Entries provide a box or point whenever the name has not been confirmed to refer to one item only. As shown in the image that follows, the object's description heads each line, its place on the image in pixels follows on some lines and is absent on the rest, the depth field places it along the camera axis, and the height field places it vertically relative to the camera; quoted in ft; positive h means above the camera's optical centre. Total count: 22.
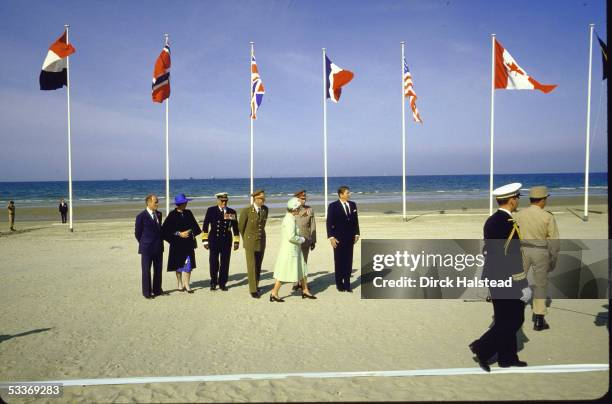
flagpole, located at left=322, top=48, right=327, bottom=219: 66.42 +9.92
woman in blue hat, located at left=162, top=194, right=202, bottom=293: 25.49 -3.41
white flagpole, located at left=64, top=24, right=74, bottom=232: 54.44 +6.56
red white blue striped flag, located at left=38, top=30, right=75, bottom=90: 50.72 +15.77
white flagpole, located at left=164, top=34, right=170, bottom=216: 59.57 +2.83
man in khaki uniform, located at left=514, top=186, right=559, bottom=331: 16.88 -2.42
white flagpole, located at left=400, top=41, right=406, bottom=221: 66.74 +6.70
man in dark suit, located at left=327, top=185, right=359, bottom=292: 26.00 -3.28
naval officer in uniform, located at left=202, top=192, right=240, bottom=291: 26.18 -3.39
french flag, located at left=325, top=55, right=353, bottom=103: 58.54 +15.27
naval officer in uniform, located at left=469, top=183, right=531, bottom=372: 13.58 -3.31
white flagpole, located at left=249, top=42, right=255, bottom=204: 60.06 +13.87
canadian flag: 48.21 +13.31
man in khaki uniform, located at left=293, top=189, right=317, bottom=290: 26.76 -2.75
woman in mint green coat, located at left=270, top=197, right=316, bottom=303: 23.16 -4.02
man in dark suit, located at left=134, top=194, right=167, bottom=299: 24.54 -3.36
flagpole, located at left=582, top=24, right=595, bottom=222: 58.44 +9.89
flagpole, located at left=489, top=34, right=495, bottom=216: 53.13 +12.19
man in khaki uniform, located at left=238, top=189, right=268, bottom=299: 24.79 -3.16
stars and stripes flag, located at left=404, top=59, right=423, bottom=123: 59.57 +13.54
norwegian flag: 52.47 +14.48
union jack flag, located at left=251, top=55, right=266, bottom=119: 59.47 +14.15
